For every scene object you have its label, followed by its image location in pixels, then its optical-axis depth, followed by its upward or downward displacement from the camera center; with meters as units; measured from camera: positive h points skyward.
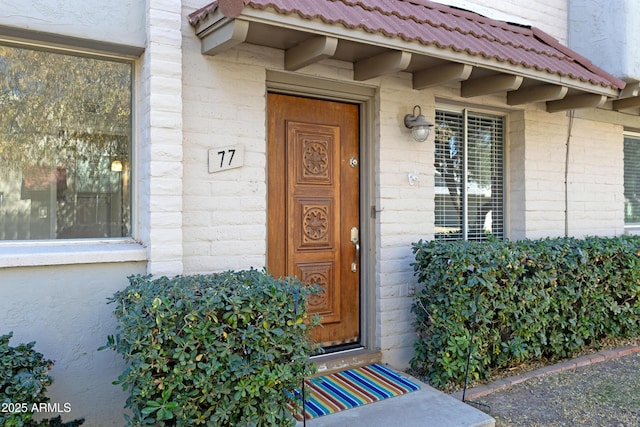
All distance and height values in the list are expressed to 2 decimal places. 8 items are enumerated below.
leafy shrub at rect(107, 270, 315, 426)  2.71 -0.79
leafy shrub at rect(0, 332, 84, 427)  2.66 -0.94
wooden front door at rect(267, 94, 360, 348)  4.32 +0.08
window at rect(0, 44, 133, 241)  3.34 +0.48
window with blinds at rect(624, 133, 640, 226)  7.05 +0.47
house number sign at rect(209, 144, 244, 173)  3.79 +0.43
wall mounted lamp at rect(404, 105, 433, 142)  4.69 +0.83
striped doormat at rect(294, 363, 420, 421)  3.74 -1.44
